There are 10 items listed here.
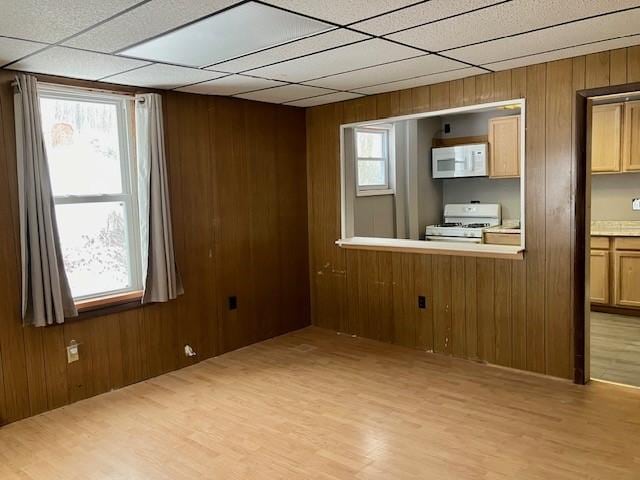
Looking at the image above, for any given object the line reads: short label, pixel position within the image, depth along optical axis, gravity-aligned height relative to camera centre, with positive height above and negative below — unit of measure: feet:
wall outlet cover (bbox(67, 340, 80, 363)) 12.09 -3.35
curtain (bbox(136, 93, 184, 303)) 12.96 +0.07
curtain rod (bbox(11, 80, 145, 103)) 10.93 +2.64
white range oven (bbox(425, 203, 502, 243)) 20.62 -1.23
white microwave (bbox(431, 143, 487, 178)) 20.68 +1.28
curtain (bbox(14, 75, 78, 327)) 10.87 -0.29
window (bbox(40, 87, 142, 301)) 11.93 +0.40
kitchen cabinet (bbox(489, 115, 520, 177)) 19.84 +1.71
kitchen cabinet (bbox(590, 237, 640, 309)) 17.67 -2.83
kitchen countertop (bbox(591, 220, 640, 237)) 17.71 -1.42
